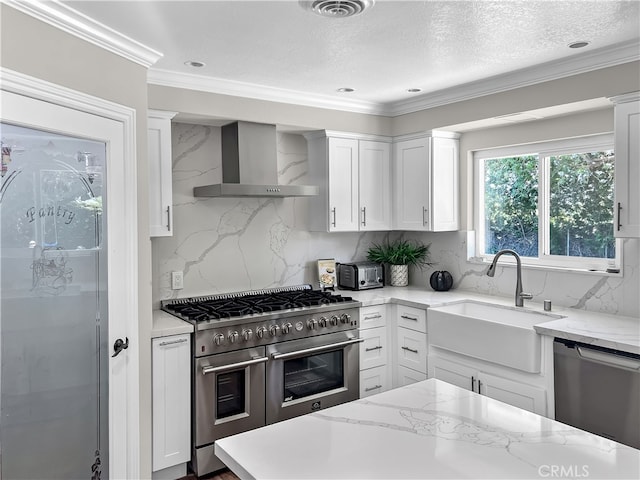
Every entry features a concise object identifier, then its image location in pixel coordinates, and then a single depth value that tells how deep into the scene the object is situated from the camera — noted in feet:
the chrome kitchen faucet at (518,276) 11.19
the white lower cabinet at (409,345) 11.84
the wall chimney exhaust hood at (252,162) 11.30
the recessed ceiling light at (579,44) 8.61
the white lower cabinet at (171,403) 9.29
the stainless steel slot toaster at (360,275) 13.61
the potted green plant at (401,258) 14.32
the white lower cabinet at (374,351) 12.17
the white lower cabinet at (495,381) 9.43
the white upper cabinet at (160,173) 10.05
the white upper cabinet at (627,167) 8.77
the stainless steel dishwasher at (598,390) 8.12
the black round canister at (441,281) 13.33
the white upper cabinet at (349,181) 12.91
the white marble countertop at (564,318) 8.42
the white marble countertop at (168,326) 9.20
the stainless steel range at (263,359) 9.75
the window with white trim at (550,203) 10.88
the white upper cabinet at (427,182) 12.89
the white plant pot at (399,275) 14.40
